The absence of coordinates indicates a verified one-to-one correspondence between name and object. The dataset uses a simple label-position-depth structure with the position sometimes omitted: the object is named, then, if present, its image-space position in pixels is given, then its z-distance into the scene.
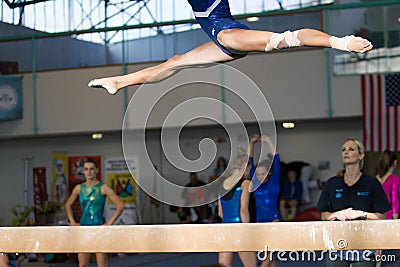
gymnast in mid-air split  4.34
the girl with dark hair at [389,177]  8.30
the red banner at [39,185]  17.16
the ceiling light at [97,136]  16.83
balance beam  4.78
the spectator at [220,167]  15.72
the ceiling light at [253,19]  15.06
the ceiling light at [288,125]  15.28
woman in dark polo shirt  5.78
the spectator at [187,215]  15.38
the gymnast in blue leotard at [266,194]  8.45
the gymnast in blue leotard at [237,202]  7.77
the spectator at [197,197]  15.45
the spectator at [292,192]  15.21
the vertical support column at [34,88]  15.07
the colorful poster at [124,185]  16.03
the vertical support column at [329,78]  13.43
